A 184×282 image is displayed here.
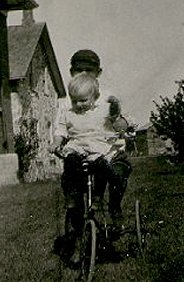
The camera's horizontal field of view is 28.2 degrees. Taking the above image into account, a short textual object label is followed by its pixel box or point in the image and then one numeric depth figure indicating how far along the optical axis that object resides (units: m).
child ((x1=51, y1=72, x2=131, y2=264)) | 3.16
